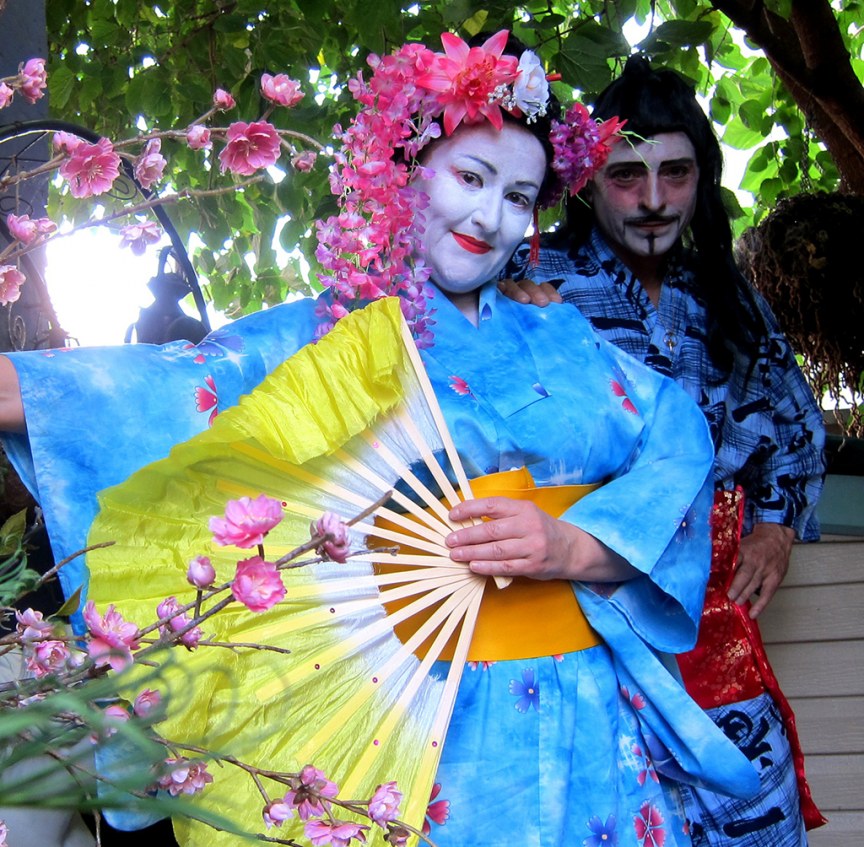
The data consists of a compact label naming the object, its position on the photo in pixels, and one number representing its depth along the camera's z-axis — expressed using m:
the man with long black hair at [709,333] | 1.83
